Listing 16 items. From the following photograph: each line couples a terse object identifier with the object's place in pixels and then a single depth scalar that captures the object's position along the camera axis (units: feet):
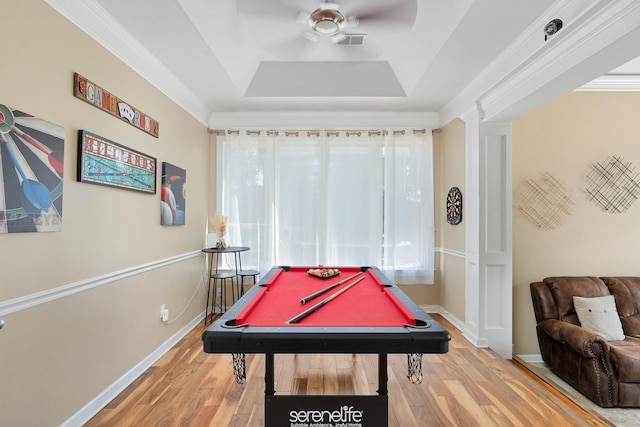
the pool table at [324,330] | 4.50
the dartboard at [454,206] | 11.92
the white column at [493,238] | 10.39
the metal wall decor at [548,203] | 11.25
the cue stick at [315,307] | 5.25
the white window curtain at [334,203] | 13.53
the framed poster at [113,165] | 6.45
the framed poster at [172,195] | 9.78
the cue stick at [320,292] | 6.43
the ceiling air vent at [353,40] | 9.24
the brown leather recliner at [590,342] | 8.11
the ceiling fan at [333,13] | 7.70
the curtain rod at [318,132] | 13.66
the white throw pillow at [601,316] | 9.36
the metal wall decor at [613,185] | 11.18
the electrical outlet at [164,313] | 9.63
